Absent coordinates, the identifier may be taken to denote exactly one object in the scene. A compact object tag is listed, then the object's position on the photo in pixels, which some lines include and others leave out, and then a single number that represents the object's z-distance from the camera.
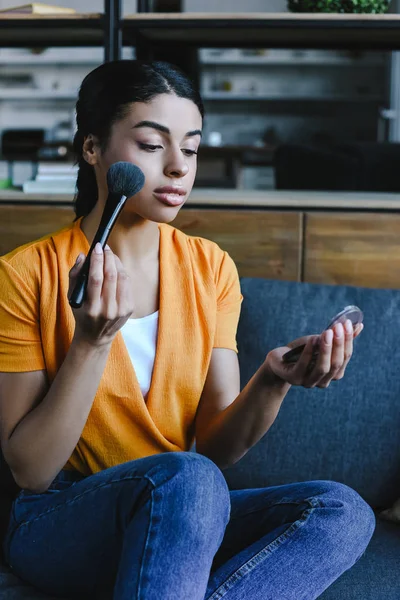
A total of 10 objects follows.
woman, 0.93
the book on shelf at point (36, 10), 1.69
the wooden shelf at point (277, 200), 1.60
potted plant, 1.65
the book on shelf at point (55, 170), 1.73
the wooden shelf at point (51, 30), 1.68
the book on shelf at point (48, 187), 1.71
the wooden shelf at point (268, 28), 1.60
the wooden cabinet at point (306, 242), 1.60
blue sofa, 1.37
